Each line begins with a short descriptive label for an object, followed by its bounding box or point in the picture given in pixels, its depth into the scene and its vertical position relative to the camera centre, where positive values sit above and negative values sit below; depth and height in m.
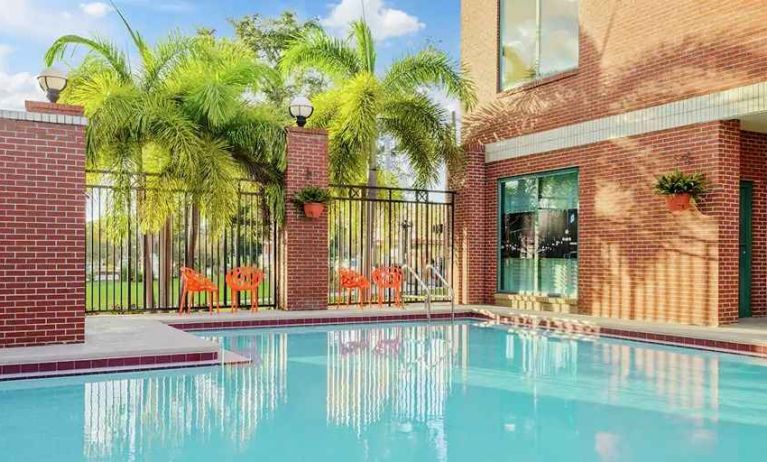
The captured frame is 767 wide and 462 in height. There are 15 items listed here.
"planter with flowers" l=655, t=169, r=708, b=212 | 8.56 +0.56
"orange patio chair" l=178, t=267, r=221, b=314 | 9.55 -0.71
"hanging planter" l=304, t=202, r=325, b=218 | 10.43 +0.35
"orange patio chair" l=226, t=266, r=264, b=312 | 9.88 -0.72
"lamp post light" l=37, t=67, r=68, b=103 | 7.61 +1.67
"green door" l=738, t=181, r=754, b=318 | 9.64 -0.15
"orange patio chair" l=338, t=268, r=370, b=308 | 10.75 -0.75
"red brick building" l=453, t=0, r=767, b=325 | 8.52 +1.12
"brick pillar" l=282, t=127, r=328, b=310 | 10.52 -0.01
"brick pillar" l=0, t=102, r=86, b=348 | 6.40 +0.03
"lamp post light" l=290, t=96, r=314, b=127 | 10.45 +1.88
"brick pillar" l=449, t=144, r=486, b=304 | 12.26 +0.05
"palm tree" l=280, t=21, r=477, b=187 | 11.63 +2.32
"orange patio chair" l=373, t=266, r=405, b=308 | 11.09 -0.76
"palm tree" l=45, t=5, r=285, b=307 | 9.62 +1.53
